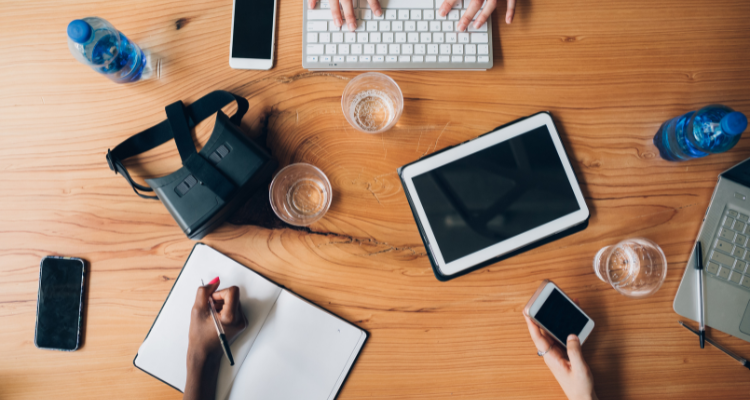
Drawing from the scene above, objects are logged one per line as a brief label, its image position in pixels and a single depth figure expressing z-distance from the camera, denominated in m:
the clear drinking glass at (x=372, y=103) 0.88
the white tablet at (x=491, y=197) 0.84
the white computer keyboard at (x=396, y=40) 0.87
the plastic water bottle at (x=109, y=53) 0.83
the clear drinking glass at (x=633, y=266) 0.87
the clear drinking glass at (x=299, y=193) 0.89
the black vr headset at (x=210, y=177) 0.79
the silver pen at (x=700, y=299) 0.86
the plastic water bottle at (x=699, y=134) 0.79
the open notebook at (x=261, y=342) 0.86
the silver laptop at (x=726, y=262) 0.86
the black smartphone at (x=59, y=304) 0.88
